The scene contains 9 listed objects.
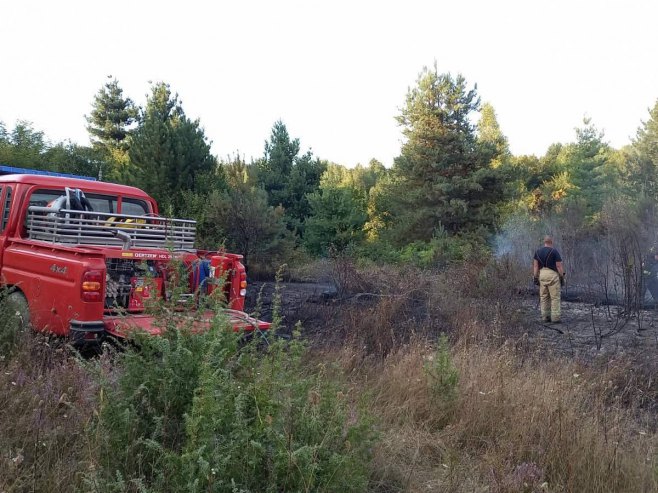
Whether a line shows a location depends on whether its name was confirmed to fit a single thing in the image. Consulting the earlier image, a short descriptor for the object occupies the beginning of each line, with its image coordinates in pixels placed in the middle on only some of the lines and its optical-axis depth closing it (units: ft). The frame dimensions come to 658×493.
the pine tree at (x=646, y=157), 112.37
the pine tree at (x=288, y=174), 83.51
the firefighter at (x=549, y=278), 31.32
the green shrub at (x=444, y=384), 14.44
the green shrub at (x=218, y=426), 8.20
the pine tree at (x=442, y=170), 74.43
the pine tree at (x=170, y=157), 54.44
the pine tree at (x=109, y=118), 120.37
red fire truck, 16.61
